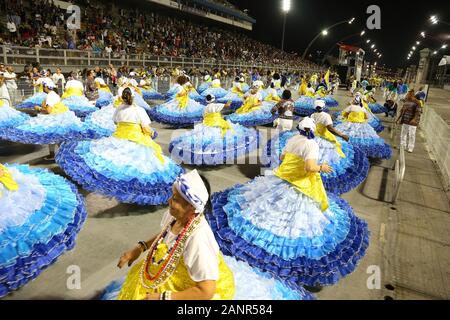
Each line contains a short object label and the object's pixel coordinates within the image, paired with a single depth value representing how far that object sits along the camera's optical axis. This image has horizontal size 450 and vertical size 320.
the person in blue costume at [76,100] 10.54
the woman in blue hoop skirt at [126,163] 4.79
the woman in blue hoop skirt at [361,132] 8.63
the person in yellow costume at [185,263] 1.94
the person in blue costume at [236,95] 15.61
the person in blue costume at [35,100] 10.65
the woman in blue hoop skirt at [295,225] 3.51
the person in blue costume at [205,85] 19.19
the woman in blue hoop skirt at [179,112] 11.39
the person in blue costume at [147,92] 16.28
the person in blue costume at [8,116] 7.59
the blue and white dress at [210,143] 7.77
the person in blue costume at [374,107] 16.43
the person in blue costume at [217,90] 17.11
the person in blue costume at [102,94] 12.57
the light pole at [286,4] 31.64
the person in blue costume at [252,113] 11.64
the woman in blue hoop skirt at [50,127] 6.70
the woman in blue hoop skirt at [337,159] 6.06
